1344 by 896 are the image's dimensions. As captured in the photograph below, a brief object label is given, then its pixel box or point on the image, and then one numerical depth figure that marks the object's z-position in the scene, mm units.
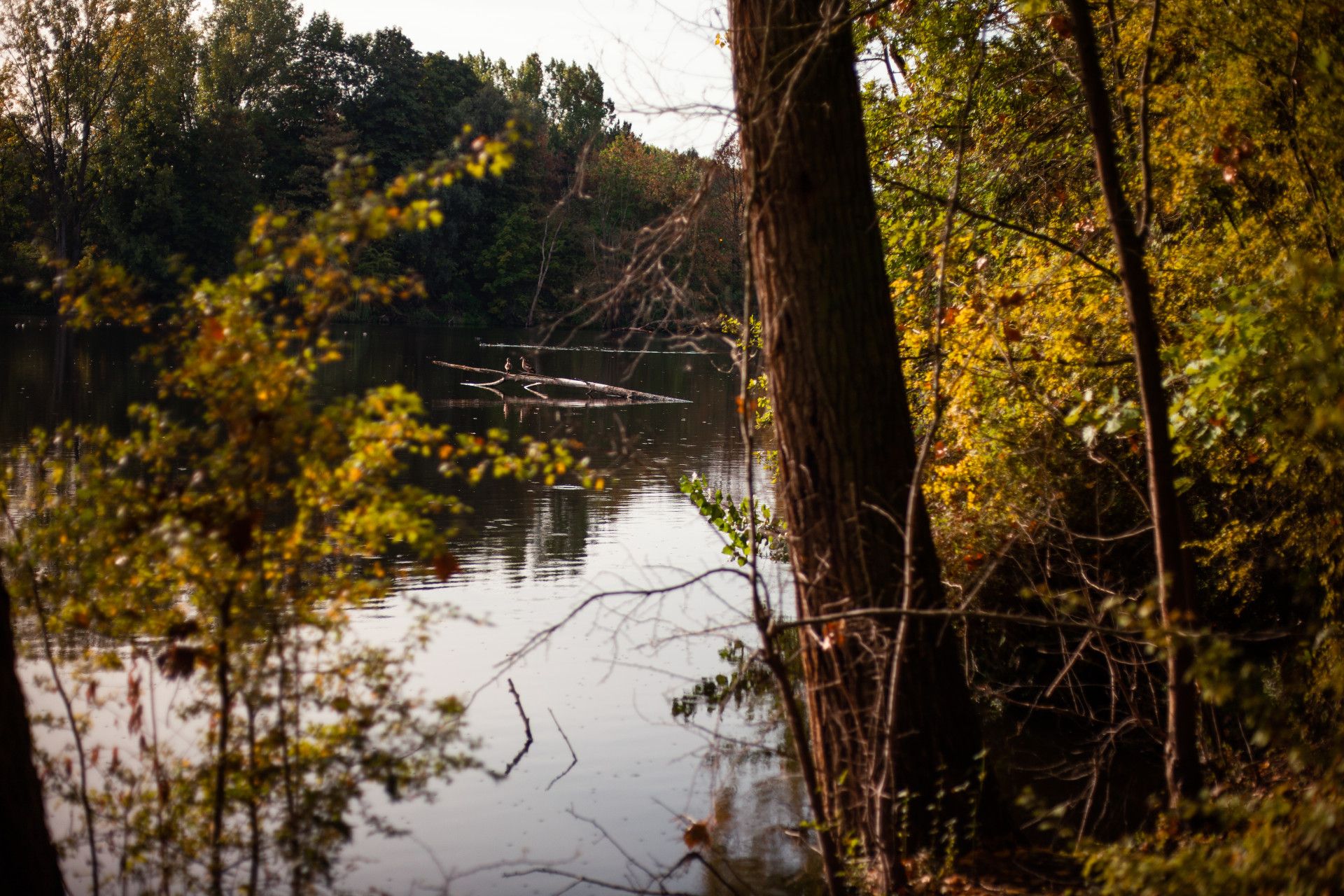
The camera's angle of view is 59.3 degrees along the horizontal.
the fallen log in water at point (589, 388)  26142
